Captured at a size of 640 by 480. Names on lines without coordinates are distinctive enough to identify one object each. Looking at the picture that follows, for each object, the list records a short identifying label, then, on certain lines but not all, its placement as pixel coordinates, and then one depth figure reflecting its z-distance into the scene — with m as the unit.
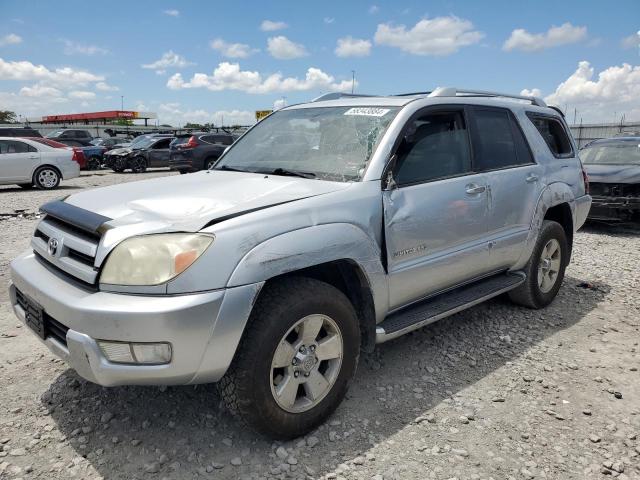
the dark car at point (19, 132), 19.30
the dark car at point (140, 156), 19.98
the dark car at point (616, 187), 8.09
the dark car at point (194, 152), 16.62
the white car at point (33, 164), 13.06
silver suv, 2.20
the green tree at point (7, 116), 69.53
